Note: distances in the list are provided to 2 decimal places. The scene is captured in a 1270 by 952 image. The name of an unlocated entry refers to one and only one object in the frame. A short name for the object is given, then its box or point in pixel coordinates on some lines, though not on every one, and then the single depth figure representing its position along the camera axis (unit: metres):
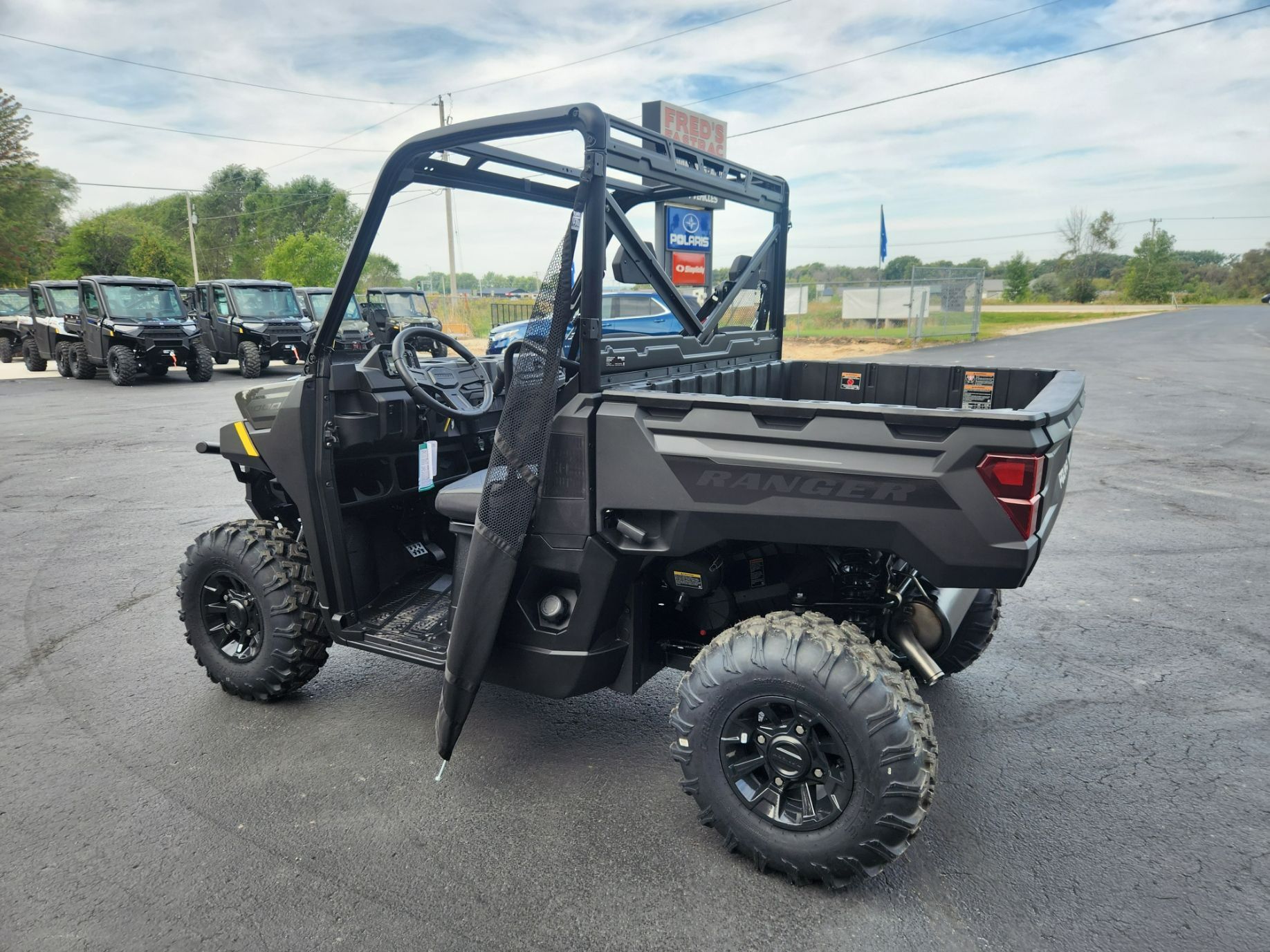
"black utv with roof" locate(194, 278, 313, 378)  18.84
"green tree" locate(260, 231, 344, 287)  43.03
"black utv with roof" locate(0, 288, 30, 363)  21.69
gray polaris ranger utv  2.31
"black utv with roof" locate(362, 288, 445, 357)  19.19
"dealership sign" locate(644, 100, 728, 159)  15.70
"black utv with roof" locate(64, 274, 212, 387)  16.73
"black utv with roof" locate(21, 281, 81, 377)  18.55
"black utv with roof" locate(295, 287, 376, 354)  17.77
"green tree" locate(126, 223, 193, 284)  48.25
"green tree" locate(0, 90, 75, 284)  37.00
